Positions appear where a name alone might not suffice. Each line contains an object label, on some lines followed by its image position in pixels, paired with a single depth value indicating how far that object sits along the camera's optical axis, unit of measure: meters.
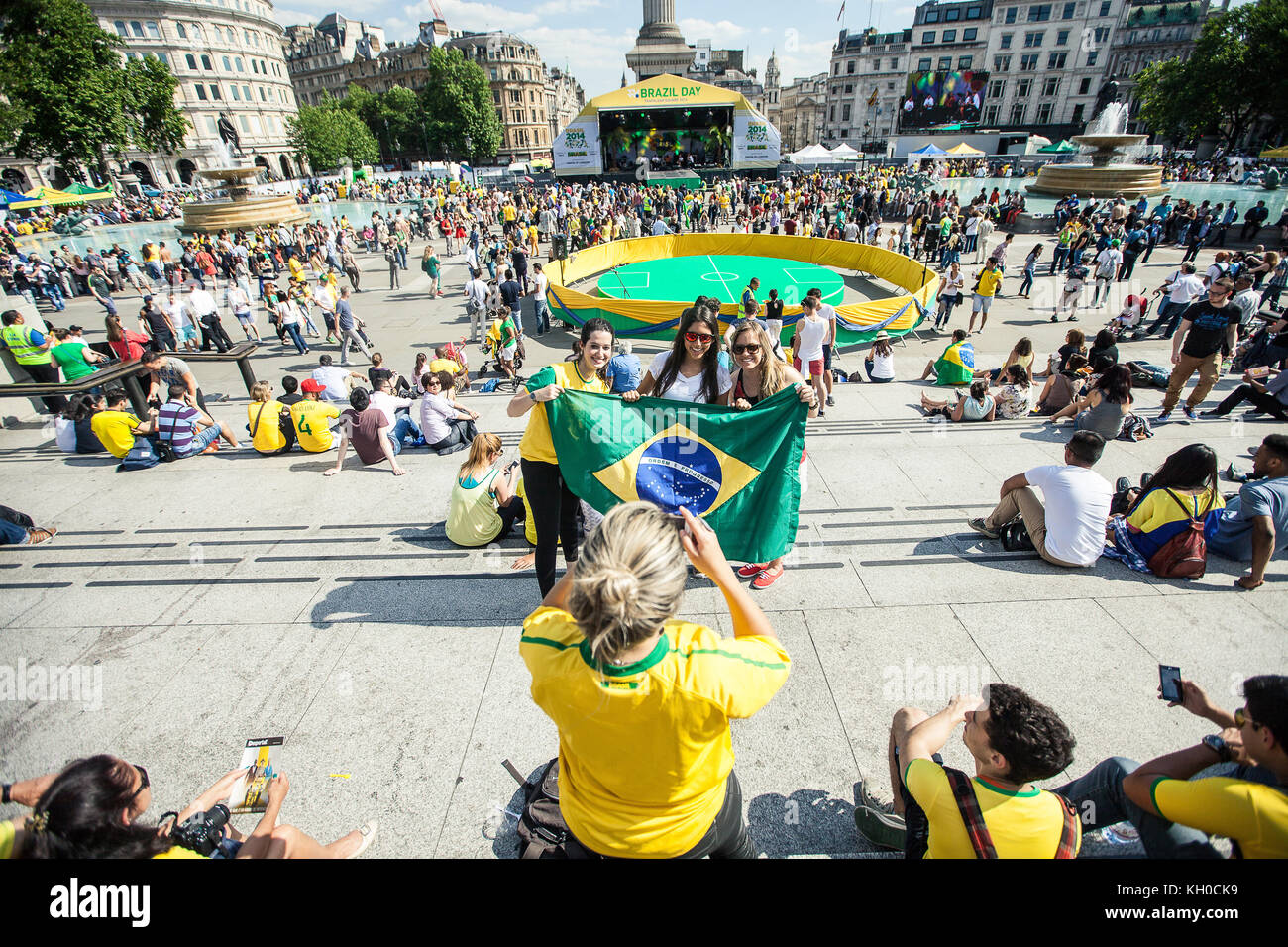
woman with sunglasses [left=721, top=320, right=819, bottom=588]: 4.33
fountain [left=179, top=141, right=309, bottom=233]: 33.09
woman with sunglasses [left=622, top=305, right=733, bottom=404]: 4.36
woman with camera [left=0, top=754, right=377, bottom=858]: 1.77
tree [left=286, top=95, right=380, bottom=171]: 68.00
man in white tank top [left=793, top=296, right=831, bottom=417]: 8.26
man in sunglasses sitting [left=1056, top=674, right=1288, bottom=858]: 1.87
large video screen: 77.06
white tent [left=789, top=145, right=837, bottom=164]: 47.28
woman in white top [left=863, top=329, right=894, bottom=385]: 11.10
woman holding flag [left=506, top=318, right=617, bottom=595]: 3.94
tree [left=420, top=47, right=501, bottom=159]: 83.00
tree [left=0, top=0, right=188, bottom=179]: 39.56
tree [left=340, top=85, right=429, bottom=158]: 90.19
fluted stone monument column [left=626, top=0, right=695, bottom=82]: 100.25
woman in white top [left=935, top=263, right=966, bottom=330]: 14.47
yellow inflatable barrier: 13.85
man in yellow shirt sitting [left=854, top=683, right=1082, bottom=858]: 1.95
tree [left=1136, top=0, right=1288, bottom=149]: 44.59
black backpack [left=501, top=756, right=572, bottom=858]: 2.34
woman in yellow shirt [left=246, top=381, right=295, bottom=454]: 7.56
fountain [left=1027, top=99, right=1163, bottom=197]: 30.48
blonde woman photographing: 1.38
